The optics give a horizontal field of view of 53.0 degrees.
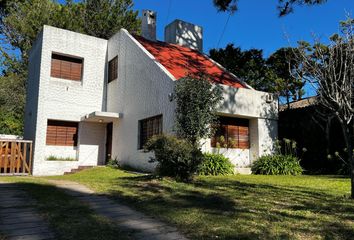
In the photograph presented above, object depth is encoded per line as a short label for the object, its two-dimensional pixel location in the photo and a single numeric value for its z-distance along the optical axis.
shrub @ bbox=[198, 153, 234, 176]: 13.05
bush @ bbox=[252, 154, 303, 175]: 14.58
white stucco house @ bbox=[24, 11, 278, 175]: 15.27
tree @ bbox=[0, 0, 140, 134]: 26.45
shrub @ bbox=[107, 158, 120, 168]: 17.39
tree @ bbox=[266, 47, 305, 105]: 23.59
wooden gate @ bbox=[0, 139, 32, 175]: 16.33
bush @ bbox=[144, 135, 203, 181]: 10.31
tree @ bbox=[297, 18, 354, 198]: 8.00
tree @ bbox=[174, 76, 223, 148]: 11.84
